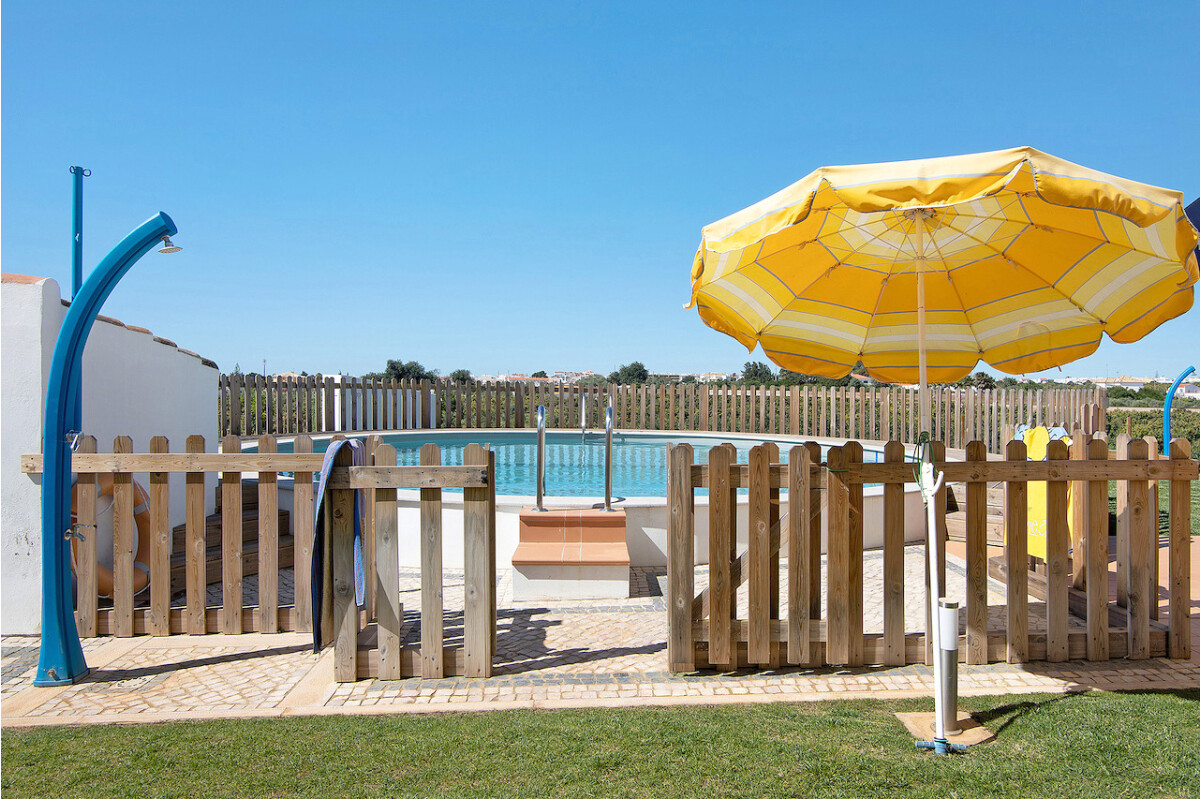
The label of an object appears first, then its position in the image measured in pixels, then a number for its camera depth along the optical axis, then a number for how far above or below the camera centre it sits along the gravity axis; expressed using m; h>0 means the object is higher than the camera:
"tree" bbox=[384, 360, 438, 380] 46.60 +2.66
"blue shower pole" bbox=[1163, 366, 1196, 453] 6.72 -0.10
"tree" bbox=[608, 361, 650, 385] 56.88 +2.74
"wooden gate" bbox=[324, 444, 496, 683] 3.59 -0.91
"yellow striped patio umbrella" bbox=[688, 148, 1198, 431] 2.68 +0.79
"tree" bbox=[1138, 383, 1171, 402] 31.36 +0.42
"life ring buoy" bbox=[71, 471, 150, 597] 4.47 -0.92
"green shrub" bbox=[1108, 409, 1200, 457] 16.67 -0.61
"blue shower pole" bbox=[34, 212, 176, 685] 3.55 -0.36
